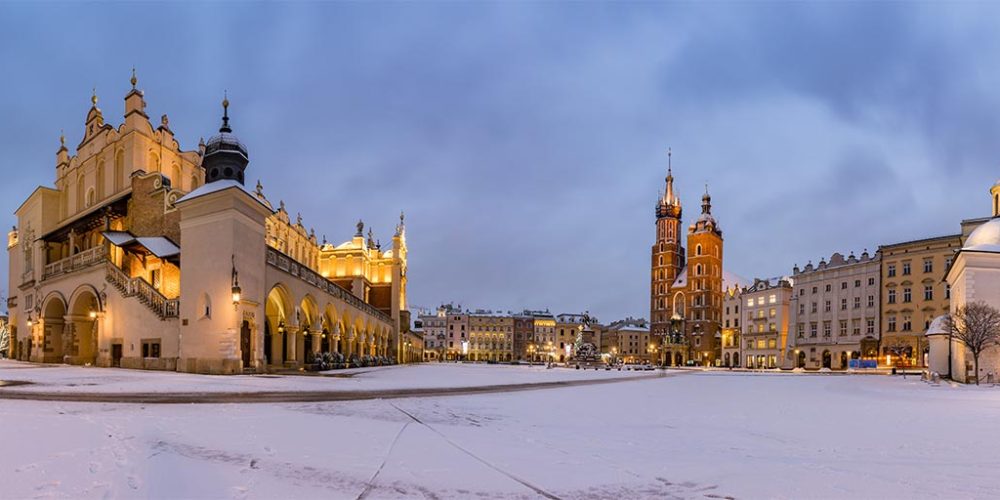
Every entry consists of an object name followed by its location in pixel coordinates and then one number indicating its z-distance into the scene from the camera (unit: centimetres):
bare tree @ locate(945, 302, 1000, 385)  3635
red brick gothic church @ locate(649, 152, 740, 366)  13062
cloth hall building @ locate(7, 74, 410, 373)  2667
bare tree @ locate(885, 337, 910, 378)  7262
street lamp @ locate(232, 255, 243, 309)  2555
